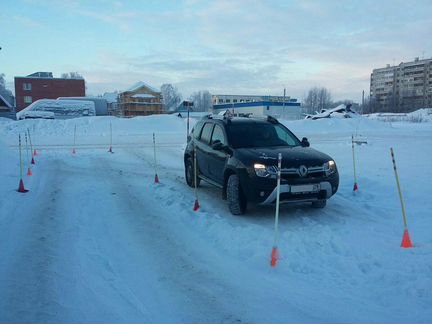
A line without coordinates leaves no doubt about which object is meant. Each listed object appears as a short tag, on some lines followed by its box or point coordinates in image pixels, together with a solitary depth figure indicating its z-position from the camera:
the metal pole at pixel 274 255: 4.94
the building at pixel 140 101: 70.38
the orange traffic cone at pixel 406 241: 5.50
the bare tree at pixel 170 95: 124.35
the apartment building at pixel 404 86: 126.41
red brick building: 74.25
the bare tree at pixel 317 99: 144.62
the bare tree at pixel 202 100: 153.38
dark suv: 6.55
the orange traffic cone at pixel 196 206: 7.55
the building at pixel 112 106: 80.29
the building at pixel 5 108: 59.47
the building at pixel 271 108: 72.50
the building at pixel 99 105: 65.99
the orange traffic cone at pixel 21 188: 9.09
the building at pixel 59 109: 45.78
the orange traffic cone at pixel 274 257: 4.94
